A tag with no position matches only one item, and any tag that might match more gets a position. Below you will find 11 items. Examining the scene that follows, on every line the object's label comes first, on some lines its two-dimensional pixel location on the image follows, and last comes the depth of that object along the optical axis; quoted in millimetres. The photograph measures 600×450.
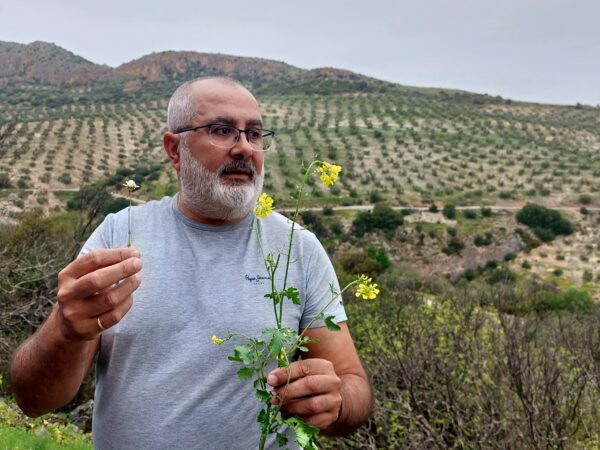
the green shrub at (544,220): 36844
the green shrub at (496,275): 27039
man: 1589
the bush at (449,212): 37156
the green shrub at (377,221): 35094
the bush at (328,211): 37000
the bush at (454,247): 34531
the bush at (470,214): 37281
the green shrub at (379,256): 28247
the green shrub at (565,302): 20294
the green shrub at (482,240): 35062
